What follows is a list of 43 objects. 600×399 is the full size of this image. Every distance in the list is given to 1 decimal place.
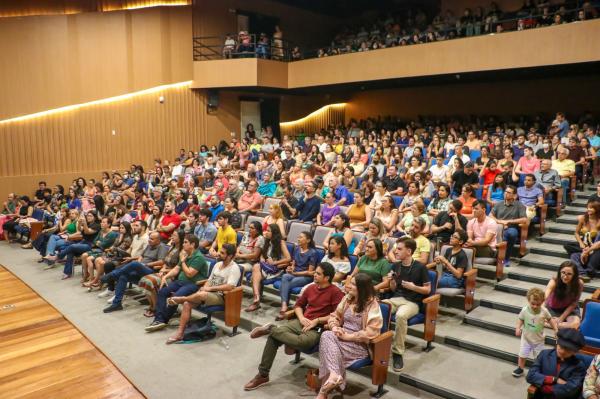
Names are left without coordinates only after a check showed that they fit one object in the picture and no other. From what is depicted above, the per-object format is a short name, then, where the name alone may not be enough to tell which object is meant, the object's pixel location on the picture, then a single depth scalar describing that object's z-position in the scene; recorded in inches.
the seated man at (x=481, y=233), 185.3
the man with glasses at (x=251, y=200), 279.0
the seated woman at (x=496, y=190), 229.1
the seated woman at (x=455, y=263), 163.8
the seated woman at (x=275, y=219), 219.1
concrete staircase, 131.2
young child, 131.3
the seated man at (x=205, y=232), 228.7
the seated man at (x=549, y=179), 233.3
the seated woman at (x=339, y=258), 168.4
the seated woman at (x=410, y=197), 232.4
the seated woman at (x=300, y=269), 175.6
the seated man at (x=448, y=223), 196.4
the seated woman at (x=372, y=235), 181.9
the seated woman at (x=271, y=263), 189.1
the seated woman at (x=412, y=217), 197.3
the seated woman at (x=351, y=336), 124.3
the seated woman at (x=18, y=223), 336.2
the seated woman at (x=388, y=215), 213.5
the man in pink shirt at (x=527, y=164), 253.4
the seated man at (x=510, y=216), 196.2
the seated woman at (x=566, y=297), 131.6
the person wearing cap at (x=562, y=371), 105.7
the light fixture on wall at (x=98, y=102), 387.8
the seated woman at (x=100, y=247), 237.3
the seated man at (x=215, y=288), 170.2
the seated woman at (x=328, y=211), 240.1
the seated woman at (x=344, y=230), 193.0
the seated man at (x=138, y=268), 204.2
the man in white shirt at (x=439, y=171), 273.4
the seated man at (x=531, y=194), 217.9
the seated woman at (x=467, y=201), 215.0
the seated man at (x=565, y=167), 248.5
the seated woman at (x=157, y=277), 193.5
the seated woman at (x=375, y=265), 158.6
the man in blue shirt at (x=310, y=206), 251.0
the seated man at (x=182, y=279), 182.1
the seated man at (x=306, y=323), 136.3
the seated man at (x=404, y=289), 139.6
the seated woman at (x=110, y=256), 226.1
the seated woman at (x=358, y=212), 226.8
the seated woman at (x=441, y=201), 218.7
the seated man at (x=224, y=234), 215.9
